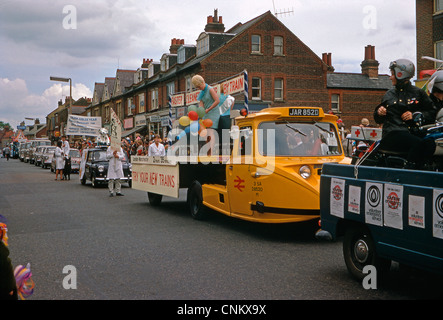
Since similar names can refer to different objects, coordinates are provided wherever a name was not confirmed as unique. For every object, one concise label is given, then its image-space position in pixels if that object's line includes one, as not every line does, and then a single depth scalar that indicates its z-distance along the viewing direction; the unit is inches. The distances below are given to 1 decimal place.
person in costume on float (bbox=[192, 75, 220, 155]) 402.6
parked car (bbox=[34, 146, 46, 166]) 1680.6
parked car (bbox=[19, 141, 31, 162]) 2191.8
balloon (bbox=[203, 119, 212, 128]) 398.6
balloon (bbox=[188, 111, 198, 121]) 402.9
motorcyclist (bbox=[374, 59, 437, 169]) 208.2
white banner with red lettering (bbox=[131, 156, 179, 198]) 417.1
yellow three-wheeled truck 288.0
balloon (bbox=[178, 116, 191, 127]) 413.7
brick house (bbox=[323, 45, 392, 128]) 1720.0
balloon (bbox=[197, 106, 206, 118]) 403.2
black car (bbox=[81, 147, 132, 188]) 794.8
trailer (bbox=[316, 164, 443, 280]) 164.7
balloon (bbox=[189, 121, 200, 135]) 405.4
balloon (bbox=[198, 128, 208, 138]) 402.0
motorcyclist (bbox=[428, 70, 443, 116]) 222.5
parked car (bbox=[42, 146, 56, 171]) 1529.3
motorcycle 191.3
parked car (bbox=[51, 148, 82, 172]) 1269.7
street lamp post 1407.2
